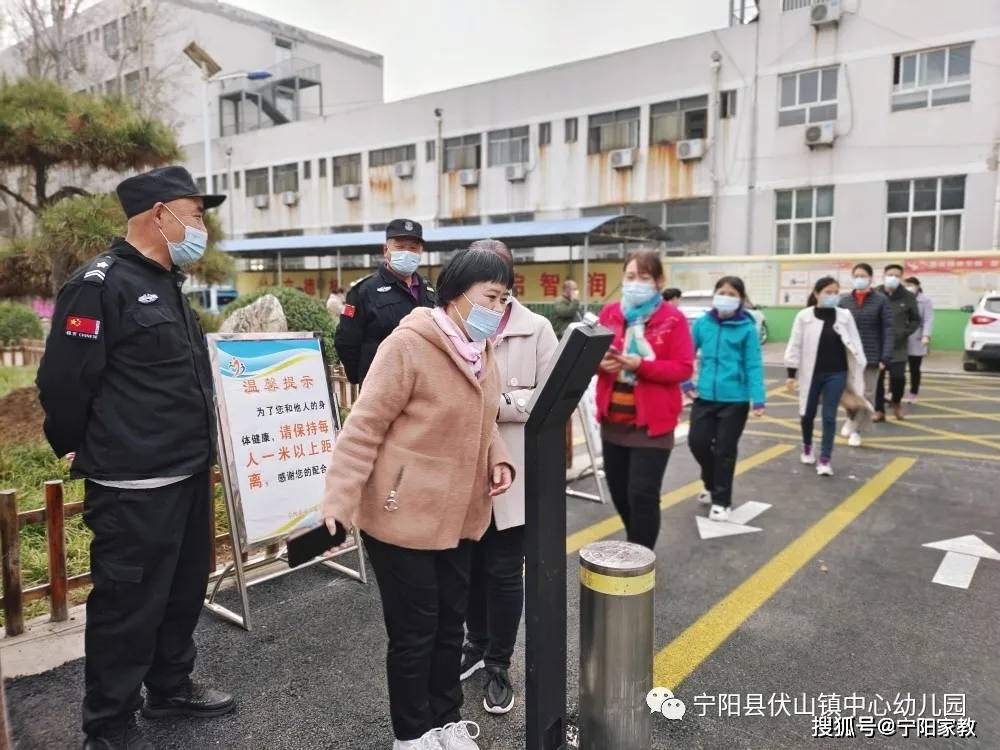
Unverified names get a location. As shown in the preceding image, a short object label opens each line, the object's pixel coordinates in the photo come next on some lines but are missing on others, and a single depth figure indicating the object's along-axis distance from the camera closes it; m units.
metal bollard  2.25
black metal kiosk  2.06
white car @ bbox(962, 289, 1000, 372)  12.94
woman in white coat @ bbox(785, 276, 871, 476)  6.02
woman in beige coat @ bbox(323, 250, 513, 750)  2.14
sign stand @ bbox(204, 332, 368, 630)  3.31
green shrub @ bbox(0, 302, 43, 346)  12.43
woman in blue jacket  4.78
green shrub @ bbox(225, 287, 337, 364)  6.85
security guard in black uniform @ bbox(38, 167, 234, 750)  2.25
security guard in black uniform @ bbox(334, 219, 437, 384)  4.02
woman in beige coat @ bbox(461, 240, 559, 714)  2.64
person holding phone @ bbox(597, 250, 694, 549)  3.47
